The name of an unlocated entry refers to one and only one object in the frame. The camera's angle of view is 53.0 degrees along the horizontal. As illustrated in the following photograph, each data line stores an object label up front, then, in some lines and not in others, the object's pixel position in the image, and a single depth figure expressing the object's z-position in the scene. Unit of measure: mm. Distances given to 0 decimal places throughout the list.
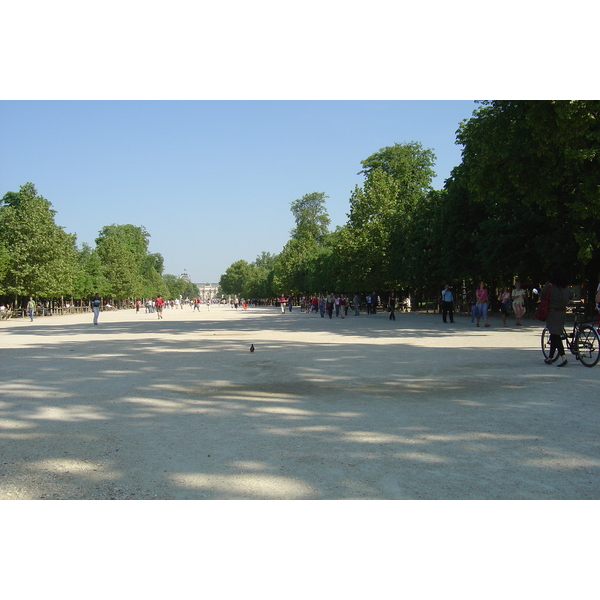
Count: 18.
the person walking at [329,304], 42256
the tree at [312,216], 101562
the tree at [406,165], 59344
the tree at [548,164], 17828
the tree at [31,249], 56531
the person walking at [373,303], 49688
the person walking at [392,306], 35000
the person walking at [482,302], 25192
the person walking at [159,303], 45488
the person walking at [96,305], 33906
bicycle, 11891
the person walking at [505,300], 25480
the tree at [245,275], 182450
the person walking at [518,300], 25906
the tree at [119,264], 95438
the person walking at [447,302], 28875
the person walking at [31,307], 47000
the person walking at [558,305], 11938
